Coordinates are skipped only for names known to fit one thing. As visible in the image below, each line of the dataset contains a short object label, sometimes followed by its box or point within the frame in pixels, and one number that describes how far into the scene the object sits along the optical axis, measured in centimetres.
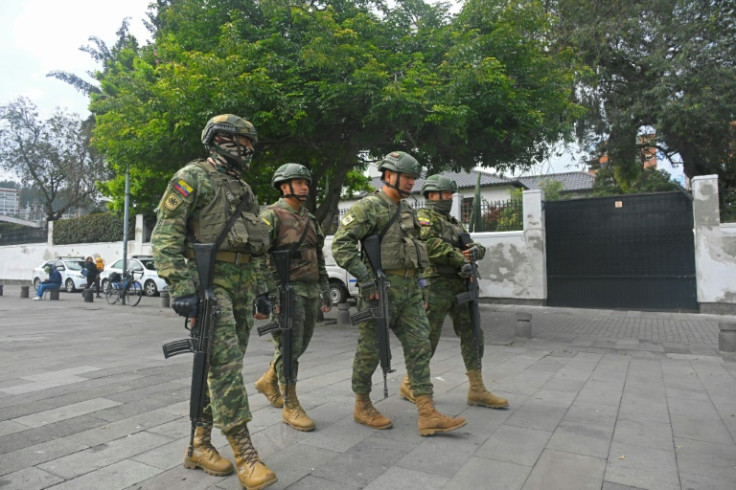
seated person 1669
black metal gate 1211
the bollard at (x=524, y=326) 841
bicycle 1487
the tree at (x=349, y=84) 809
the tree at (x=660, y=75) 1502
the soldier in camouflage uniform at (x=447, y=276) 427
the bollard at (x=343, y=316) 984
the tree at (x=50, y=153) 3064
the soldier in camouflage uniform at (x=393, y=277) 356
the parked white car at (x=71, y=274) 2071
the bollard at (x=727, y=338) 689
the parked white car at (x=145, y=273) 1873
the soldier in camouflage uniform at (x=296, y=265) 387
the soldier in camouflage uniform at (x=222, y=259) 270
